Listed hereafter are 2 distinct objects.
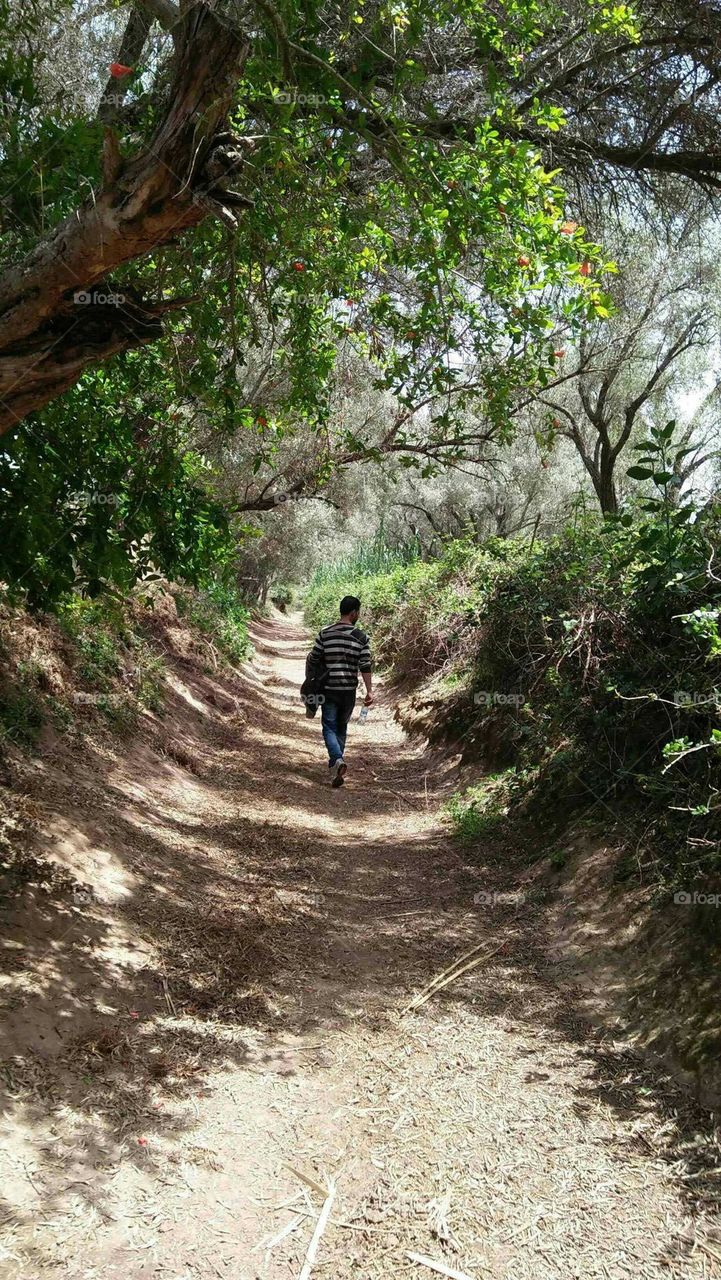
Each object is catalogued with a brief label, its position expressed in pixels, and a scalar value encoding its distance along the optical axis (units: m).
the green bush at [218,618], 14.95
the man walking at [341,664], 8.11
